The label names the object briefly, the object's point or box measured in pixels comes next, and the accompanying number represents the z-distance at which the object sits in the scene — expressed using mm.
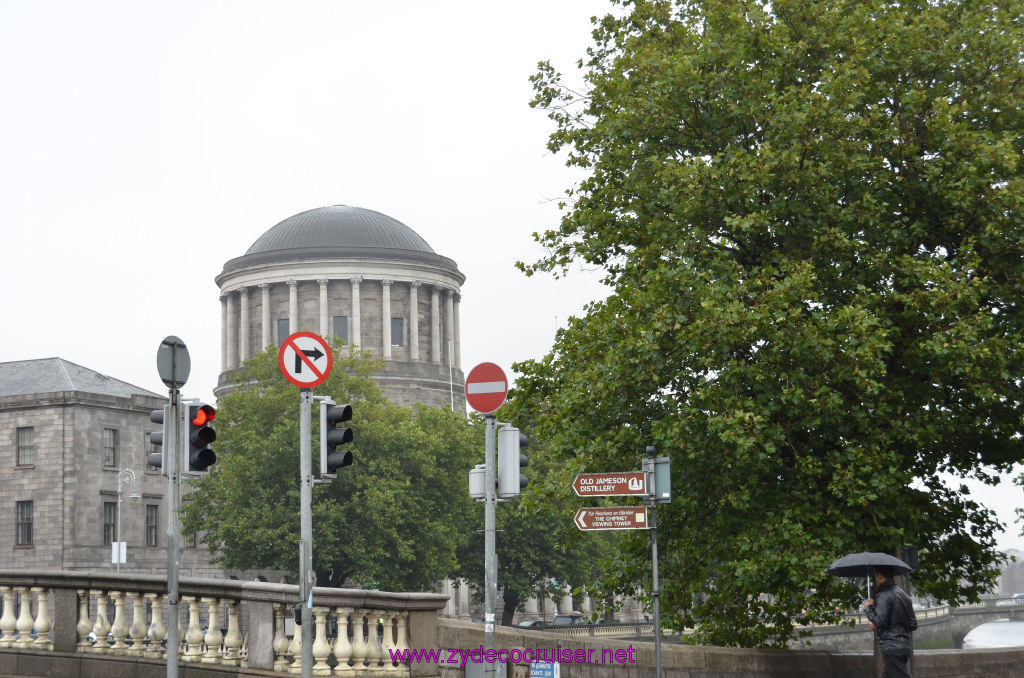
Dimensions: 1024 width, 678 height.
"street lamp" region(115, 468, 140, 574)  74375
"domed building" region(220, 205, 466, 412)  105188
